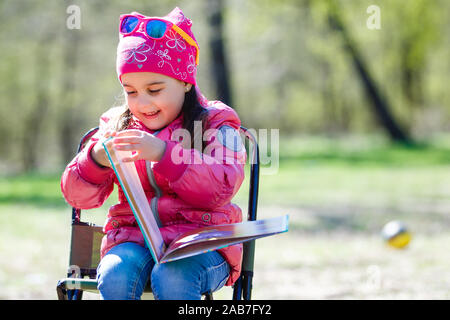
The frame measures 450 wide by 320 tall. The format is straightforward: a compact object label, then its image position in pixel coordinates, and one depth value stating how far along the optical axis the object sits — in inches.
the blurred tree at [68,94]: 639.1
